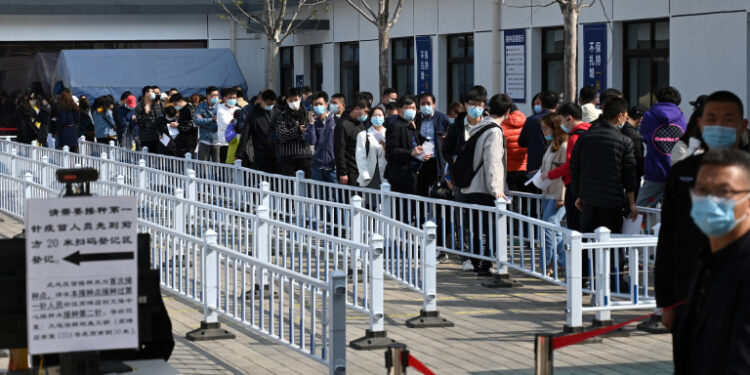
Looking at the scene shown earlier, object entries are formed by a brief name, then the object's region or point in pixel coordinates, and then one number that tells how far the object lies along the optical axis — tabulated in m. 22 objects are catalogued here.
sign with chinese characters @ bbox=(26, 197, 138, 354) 5.65
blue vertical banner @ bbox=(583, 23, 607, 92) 22.55
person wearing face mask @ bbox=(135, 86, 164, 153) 23.73
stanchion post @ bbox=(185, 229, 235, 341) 9.95
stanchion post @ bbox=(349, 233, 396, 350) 9.38
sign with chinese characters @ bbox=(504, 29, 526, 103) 25.39
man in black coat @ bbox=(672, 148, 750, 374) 4.39
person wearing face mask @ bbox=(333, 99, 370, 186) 15.84
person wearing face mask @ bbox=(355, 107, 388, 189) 15.21
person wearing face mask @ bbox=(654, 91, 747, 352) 6.32
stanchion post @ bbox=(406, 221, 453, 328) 10.49
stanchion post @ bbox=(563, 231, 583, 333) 9.75
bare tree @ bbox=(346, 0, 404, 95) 25.05
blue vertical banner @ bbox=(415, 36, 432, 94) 29.78
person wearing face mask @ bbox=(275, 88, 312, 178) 17.56
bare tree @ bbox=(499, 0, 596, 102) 16.98
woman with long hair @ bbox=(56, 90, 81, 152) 24.70
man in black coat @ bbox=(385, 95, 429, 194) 14.57
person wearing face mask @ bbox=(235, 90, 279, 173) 18.75
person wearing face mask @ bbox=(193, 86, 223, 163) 21.59
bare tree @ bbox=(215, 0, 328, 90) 34.41
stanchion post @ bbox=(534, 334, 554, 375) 6.11
